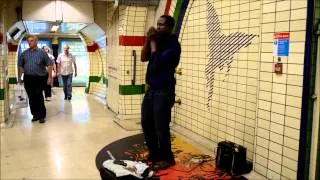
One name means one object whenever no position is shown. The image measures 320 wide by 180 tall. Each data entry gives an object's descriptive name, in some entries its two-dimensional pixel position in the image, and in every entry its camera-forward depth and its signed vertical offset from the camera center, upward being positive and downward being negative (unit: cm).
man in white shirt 849 -26
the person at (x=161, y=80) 353 -20
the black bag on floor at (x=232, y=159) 354 -102
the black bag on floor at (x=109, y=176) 304 -105
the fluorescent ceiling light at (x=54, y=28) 903 +89
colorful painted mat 352 -114
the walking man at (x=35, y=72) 568 -22
